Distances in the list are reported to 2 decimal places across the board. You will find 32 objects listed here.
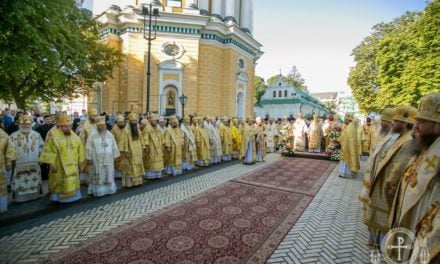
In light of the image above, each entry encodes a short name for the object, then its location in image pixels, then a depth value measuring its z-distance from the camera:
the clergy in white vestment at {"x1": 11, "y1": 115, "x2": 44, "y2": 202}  5.52
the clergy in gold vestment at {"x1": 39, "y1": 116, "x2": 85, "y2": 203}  5.33
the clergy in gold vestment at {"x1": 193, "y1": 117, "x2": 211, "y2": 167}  10.16
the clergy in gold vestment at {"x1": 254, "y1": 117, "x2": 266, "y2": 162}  11.31
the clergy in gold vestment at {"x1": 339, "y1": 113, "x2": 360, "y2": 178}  8.80
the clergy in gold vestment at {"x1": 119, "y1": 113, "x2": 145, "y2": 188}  6.87
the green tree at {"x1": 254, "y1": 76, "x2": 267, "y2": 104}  59.47
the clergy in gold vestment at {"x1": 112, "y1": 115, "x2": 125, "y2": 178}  7.23
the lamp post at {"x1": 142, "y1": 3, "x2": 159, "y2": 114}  12.73
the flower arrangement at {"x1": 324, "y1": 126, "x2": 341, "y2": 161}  12.14
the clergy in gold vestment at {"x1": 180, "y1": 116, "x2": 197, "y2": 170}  9.44
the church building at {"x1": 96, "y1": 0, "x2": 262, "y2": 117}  18.70
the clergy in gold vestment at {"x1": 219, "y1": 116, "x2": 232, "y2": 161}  11.65
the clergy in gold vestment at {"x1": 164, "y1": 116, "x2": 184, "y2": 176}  8.46
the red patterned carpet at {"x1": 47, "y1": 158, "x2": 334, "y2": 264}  3.61
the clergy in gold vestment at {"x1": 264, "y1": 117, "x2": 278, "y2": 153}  15.48
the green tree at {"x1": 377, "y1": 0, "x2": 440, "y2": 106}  18.16
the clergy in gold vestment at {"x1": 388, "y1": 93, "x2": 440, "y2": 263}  2.05
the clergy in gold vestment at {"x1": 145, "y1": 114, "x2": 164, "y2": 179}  7.76
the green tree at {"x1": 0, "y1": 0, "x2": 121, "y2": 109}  5.64
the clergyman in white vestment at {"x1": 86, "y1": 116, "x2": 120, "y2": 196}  6.11
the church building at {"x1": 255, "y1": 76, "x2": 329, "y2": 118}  48.62
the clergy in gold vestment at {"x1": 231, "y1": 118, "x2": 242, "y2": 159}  12.34
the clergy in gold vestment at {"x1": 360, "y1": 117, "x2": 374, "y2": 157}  12.73
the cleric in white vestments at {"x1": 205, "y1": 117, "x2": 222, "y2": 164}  10.98
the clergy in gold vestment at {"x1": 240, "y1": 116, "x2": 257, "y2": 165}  10.90
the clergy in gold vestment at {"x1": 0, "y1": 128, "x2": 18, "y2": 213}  4.89
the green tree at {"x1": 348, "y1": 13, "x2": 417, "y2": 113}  26.21
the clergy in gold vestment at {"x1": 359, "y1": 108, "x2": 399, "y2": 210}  3.76
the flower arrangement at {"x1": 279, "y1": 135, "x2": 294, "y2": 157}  13.27
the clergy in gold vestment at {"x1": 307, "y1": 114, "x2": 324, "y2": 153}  14.12
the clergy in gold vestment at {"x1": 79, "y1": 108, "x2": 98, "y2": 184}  6.79
